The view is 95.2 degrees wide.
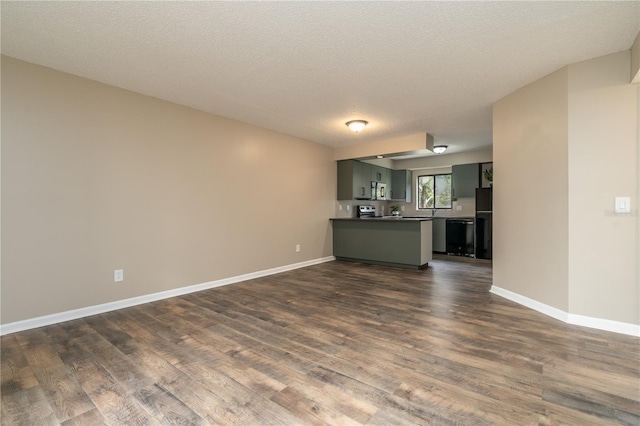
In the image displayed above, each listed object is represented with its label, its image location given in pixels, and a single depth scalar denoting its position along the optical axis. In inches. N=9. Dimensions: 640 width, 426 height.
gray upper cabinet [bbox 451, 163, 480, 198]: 257.4
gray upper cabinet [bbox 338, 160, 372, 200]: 243.4
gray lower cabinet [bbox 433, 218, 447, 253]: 265.4
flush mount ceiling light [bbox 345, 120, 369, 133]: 169.8
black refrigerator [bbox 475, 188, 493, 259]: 236.5
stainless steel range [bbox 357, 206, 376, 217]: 269.3
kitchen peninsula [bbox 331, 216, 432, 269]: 204.2
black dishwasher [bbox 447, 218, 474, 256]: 250.7
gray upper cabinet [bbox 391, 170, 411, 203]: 297.0
